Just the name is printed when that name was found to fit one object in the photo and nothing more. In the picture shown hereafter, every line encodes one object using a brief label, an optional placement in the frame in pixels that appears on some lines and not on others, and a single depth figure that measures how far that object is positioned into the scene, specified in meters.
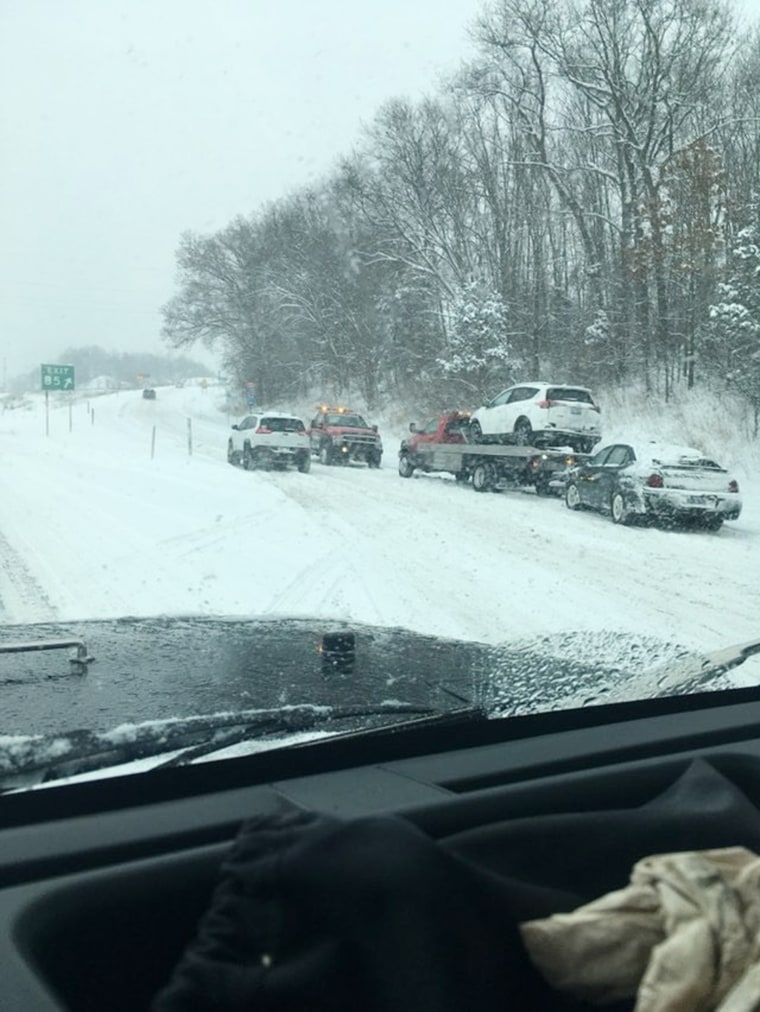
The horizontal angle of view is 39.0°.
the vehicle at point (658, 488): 10.00
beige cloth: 1.50
